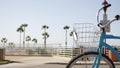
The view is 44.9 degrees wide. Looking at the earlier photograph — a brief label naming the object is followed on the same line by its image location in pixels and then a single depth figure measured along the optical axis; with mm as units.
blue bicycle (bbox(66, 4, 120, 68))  1881
